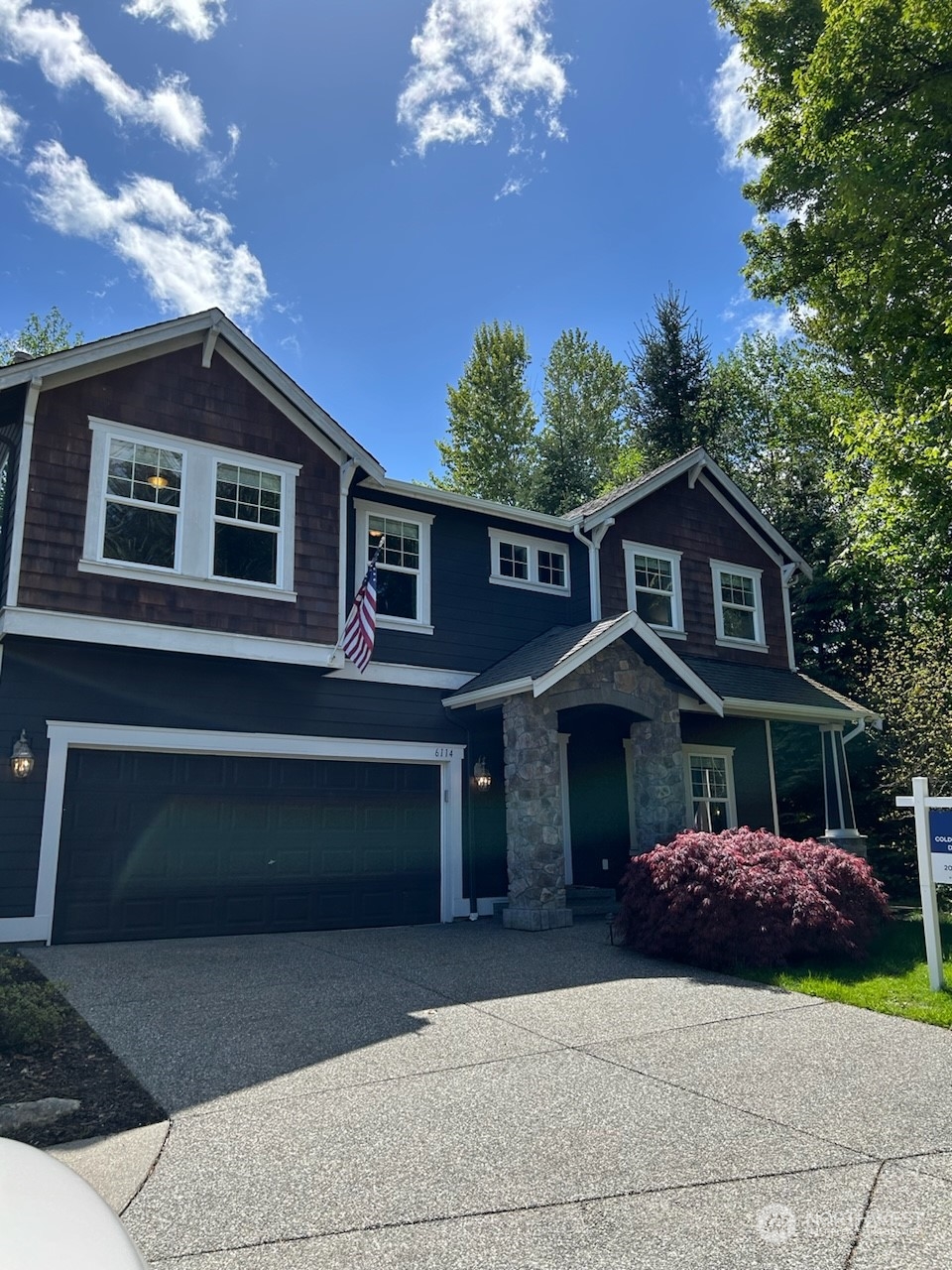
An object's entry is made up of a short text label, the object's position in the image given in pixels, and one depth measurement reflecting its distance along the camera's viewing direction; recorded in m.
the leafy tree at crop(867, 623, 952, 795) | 14.63
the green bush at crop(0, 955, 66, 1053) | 5.66
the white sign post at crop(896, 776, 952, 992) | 7.75
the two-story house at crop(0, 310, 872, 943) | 10.04
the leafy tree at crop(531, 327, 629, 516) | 31.50
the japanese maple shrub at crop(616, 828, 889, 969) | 8.74
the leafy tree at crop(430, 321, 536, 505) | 33.34
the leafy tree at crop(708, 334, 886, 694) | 21.88
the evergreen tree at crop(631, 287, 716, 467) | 28.86
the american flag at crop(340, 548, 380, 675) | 11.41
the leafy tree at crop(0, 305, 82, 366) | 30.62
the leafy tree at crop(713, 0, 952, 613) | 14.33
